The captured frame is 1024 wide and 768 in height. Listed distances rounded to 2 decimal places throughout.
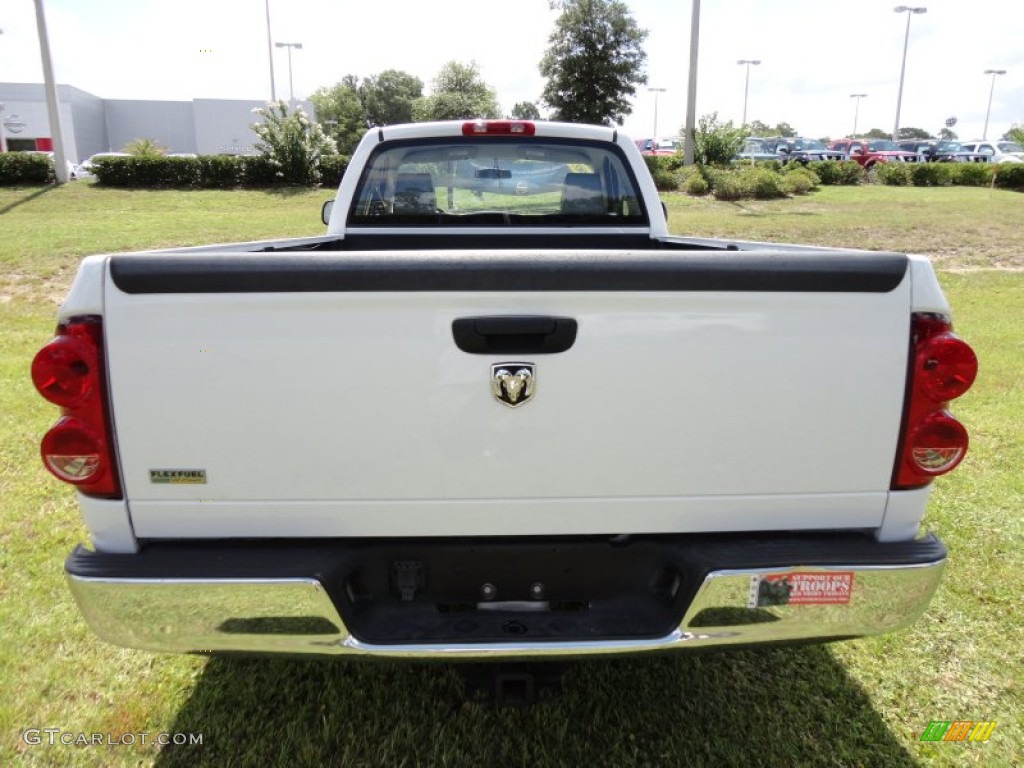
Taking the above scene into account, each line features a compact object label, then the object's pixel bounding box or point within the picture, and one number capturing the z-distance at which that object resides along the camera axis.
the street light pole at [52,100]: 21.84
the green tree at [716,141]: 25.66
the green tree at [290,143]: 24.45
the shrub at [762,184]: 22.44
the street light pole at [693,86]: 24.06
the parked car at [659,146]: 43.18
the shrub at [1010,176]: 26.89
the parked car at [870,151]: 36.39
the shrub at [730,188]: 22.34
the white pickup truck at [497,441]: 1.82
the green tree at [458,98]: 55.97
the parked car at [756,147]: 40.87
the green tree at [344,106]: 71.72
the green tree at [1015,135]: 46.97
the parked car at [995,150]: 38.50
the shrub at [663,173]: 24.36
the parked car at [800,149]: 37.41
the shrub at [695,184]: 23.27
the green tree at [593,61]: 33.97
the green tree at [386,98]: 77.25
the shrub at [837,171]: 27.53
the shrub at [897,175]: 28.19
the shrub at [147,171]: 23.76
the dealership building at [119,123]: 61.03
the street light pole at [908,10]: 46.19
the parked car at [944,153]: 39.25
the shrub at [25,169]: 23.00
